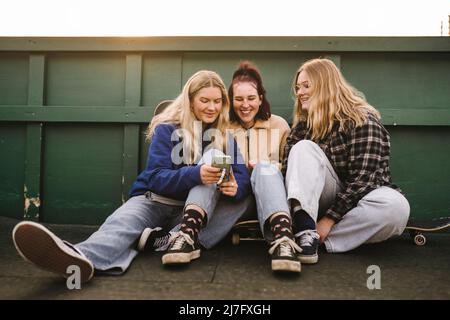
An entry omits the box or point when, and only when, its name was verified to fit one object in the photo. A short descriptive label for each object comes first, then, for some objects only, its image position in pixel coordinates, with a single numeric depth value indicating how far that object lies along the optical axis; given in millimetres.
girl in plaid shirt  1791
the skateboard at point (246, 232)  1939
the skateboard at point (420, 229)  2083
